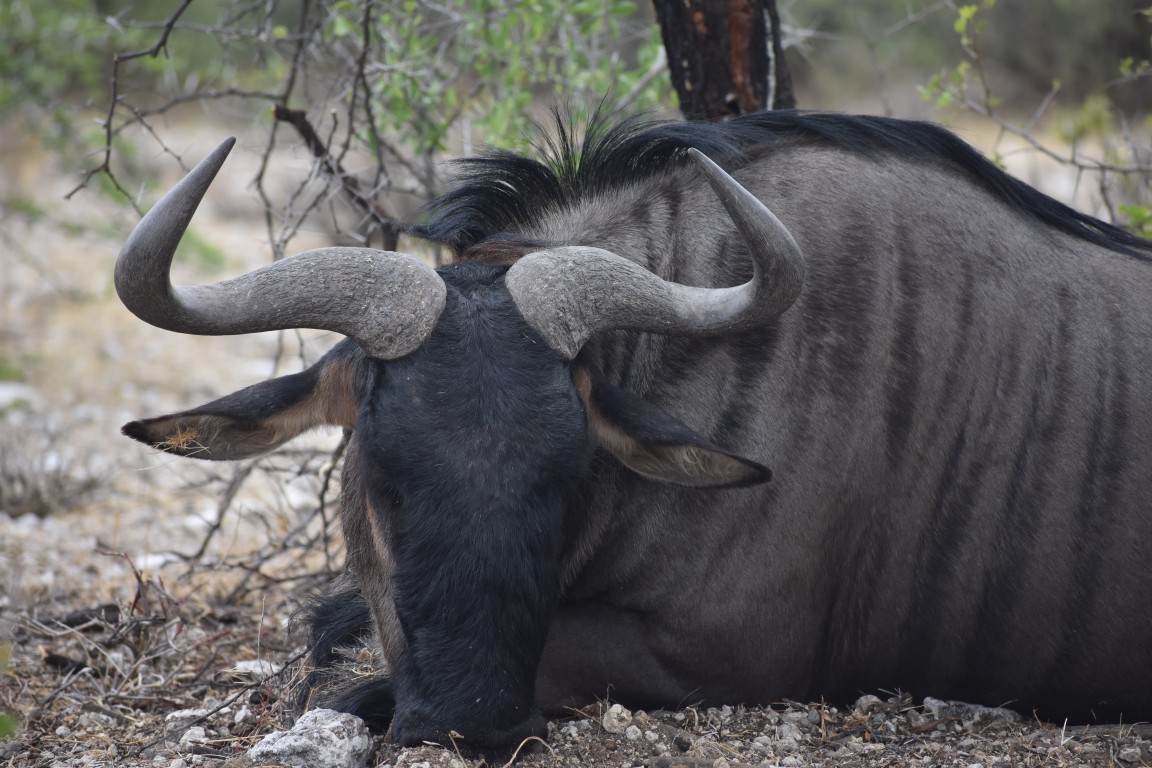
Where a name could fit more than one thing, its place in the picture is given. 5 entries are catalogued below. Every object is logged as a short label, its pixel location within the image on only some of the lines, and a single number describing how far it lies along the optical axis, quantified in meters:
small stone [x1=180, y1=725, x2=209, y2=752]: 6.53
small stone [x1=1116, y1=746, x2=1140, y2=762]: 6.27
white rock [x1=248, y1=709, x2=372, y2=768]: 5.73
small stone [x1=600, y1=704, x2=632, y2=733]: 6.31
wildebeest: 6.00
